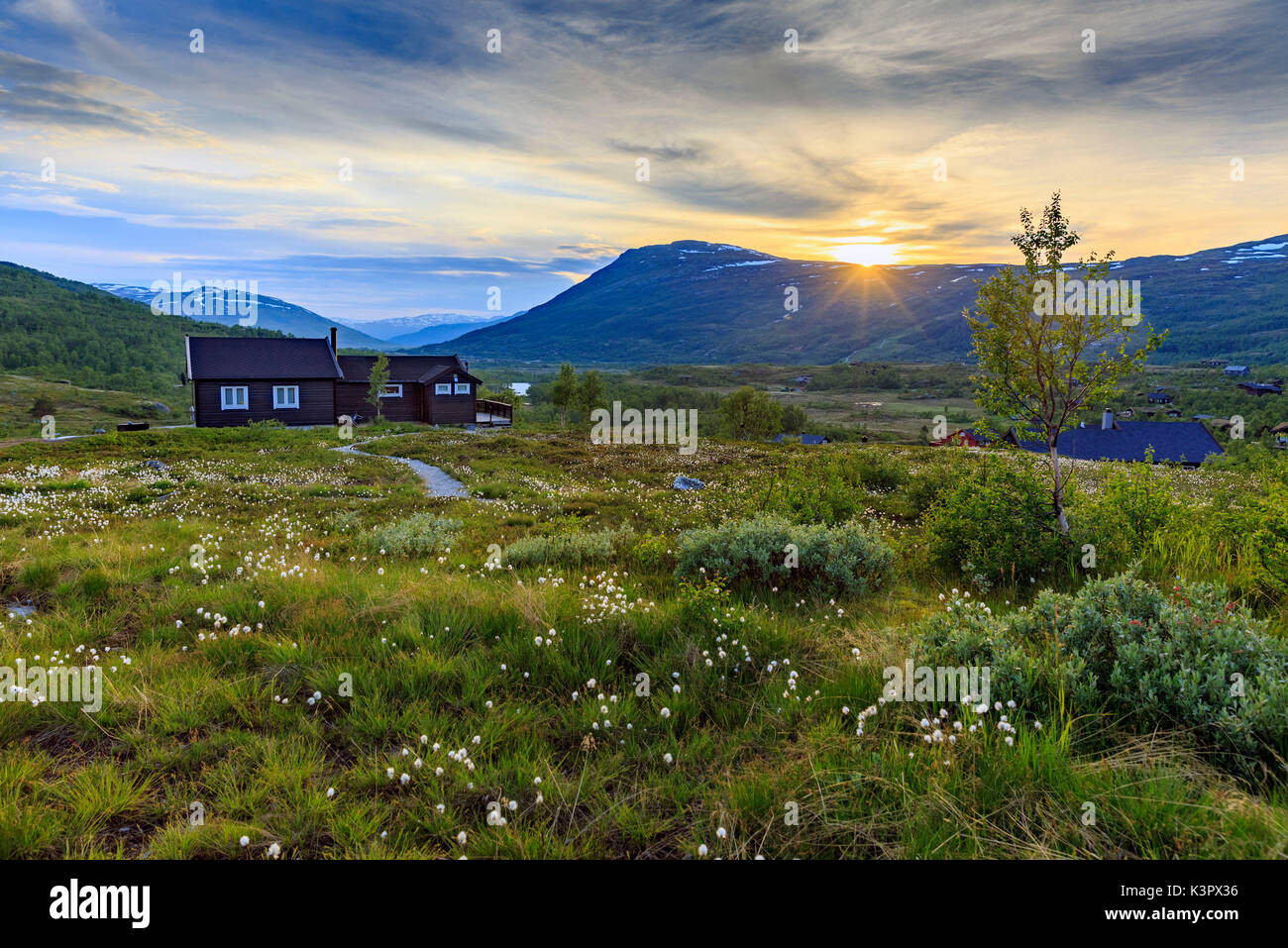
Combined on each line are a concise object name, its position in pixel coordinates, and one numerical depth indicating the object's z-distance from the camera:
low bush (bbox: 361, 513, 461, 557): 11.27
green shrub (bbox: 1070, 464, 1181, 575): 9.27
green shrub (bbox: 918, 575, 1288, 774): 3.91
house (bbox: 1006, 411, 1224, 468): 71.62
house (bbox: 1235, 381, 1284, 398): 152.88
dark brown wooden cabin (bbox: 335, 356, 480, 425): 63.09
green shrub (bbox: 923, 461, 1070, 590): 9.20
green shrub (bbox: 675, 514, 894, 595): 8.50
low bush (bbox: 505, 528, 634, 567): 10.13
